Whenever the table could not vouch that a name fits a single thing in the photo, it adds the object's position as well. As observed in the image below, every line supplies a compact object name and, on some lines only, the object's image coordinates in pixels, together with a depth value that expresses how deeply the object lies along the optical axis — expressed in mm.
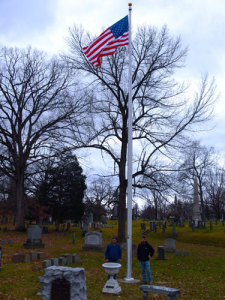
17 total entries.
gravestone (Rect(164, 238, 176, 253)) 18297
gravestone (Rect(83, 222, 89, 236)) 29272
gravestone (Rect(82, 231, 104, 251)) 17859
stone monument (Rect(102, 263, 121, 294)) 8273
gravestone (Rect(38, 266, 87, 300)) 6176
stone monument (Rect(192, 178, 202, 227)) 40075
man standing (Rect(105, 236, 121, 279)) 9742
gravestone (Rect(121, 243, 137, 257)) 16678
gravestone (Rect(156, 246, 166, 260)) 15445
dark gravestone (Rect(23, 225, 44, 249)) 18609
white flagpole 9883
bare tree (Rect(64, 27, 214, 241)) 20078
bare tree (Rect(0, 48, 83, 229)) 27609
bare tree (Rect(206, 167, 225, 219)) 53969
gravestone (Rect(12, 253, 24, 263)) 12917
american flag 11094
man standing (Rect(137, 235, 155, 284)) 9766
